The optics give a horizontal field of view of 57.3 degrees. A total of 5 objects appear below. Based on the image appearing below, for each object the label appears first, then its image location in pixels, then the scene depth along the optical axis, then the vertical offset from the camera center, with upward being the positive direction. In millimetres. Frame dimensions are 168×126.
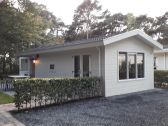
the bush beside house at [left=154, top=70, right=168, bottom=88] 10375 -674
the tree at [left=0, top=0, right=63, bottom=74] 11362 +3361
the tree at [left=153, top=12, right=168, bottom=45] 24016 +6293
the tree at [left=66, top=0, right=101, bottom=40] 26306 +8824
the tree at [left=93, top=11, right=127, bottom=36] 24877 +7103
